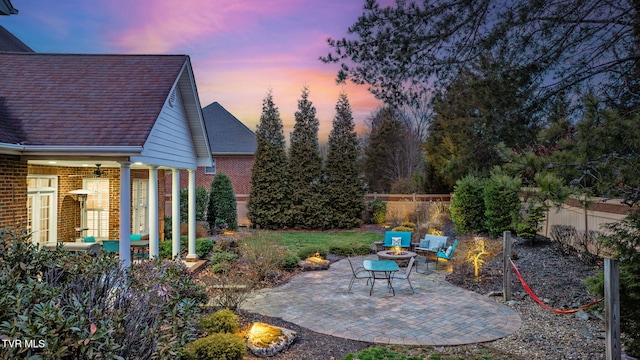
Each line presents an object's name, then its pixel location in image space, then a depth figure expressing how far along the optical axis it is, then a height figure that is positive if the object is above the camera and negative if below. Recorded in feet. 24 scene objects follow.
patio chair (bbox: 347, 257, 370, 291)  32.90 -7.86
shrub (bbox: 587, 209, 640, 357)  15.67 -3.98
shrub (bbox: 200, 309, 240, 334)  18.57 -6.55
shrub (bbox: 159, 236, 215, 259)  38.83 -6.29
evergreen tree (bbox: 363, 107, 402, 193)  118.93 +9.95
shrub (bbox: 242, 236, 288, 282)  31.42 -6.05
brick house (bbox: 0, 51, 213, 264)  25.00 +3.39
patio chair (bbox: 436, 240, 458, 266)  36.17 -6.51
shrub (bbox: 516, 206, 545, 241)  38.31 -4.44
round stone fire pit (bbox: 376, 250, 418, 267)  36.37 -6.59
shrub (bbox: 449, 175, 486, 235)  50.19 -2.79
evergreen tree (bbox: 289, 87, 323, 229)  71.31 +2.79
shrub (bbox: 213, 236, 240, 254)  40.79 -6.37
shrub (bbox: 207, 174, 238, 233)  61.31 -3.21
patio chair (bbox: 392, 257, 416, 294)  29.05 -7.74
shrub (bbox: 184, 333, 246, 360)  15.52 -6.51
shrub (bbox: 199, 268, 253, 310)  22.35 -6.23
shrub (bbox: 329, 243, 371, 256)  44.98 -7.46
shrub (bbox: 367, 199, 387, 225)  73.15 -5.10
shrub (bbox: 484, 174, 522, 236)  43.47 -2.59
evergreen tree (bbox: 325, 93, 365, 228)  71.31 +1.88
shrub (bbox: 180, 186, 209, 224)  61.67 -2.80
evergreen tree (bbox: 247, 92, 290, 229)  71.10 +1.35
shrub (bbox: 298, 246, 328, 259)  40.47 -6.95
